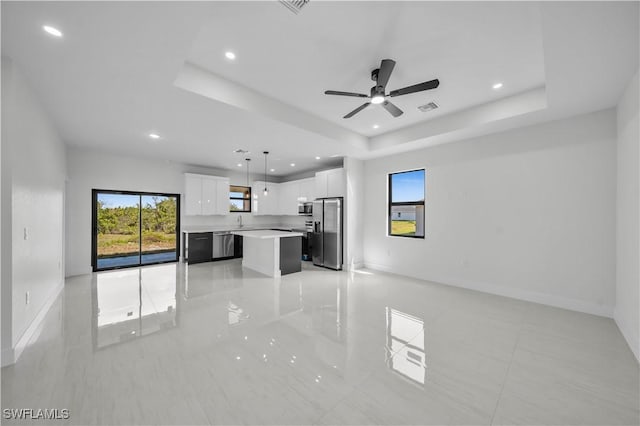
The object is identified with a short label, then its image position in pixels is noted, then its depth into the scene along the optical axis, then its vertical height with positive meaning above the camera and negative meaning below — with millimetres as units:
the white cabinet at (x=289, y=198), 7730 +461
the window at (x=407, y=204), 5340 +193
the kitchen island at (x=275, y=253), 5281 -922
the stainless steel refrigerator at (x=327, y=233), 5996 -517
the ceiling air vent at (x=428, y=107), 3709 +1607
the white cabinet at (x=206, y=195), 6703 +478
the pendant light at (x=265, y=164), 5496 +1320
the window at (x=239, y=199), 7859 +430
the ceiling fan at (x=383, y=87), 2561 +1338
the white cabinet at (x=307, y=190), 7188 +663
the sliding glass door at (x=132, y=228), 5770 -399
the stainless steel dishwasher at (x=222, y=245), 6926 -921
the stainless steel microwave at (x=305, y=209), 7000 +93
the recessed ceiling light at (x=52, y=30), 1914 +1411
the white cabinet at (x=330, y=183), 6082 +730
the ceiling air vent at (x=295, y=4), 1839 +1550
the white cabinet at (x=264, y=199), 8016 +424
